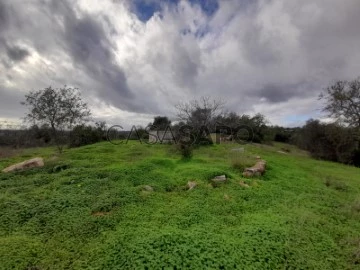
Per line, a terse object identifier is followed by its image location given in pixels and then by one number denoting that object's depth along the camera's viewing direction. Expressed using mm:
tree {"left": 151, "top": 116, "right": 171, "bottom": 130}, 37369
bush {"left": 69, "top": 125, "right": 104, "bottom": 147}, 23147
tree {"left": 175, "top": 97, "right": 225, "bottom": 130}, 27969
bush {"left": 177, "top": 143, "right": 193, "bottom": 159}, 13241
